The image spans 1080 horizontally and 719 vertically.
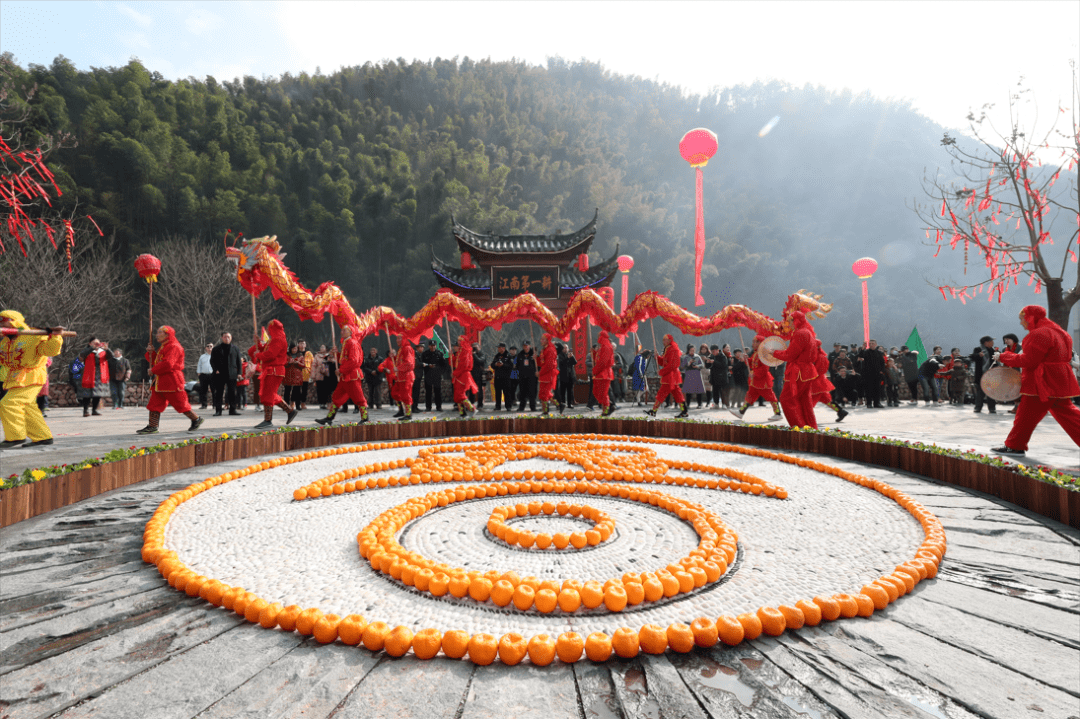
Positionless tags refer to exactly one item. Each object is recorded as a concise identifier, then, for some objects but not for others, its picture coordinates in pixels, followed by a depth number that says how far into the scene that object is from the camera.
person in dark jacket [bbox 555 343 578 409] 12.59
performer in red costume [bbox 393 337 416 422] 9.38
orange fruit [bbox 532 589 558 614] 2.09
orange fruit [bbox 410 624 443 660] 1.73
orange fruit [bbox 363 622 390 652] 1.78
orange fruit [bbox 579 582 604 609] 2.09
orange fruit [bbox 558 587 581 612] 2.06
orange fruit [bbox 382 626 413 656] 1.73
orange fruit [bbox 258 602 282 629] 1.95
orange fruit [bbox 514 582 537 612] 2.10
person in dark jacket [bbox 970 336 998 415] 10.56
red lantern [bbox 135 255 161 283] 8.05
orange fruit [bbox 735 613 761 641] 1.86
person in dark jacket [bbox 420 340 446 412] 12.14
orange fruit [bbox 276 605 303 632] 1.94
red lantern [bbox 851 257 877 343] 13.97
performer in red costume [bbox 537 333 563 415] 10.10
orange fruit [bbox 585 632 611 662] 1.72
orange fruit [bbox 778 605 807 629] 1.94
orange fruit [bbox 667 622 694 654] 1.76
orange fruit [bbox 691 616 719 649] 1.81
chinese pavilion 20.44
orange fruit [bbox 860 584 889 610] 2.11
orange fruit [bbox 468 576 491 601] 2.20
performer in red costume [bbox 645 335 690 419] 9.63
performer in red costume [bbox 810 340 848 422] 7.62
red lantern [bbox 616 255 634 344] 18.55
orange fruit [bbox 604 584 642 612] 2.09
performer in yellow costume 6.24
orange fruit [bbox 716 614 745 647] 1.82
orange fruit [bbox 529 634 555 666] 1.70
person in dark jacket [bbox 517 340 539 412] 12.31
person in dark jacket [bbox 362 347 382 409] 12.66
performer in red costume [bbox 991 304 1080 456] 5.15
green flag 16.06
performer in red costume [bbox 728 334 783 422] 9.34
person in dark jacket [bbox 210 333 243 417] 10.79
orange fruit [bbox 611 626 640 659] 1.74
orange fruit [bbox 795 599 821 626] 1.96
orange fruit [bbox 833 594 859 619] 2.05
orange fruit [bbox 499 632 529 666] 1.70
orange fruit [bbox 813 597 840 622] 2.01
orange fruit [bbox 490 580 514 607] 2.13
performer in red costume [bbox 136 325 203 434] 7.54
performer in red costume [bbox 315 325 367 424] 8.24
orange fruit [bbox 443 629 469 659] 1.73
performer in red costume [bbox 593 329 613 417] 9.80
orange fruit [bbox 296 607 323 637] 1.88
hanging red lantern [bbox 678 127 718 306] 8.37
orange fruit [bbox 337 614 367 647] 1.81
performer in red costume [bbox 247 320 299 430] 8.18
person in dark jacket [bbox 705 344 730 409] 13.19
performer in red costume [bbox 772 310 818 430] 7.03
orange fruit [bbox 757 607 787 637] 1.89
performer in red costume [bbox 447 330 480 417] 9.92
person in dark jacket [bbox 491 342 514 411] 12.20
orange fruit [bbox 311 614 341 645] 1.82
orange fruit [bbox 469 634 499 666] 1.70
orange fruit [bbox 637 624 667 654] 1.76
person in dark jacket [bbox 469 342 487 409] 12.98
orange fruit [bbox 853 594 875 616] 2.07
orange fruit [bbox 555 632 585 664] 1.72
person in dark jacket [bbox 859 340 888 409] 13.50
